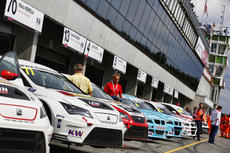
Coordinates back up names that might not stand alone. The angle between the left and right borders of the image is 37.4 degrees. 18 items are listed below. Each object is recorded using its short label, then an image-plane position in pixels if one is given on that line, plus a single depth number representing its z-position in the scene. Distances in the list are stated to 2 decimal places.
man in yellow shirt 8.46
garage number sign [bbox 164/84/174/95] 36.54
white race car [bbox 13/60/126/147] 5.78
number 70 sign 11.59
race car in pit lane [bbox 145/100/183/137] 13.37
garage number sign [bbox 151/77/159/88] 30.67
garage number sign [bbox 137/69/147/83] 25.92
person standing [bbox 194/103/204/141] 17.14
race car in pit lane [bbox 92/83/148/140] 8.50
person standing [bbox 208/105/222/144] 15.80
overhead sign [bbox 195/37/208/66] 52.12
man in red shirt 10.70
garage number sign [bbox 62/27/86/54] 15.32
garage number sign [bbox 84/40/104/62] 17.69
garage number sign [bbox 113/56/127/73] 21.22
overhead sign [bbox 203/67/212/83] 68.79
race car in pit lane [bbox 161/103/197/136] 15.28
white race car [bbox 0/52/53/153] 4.02
